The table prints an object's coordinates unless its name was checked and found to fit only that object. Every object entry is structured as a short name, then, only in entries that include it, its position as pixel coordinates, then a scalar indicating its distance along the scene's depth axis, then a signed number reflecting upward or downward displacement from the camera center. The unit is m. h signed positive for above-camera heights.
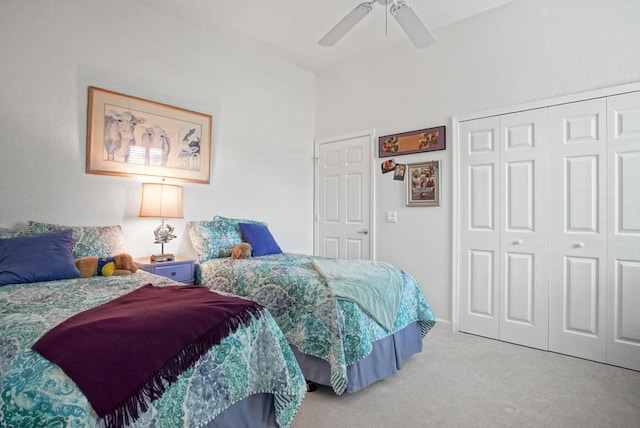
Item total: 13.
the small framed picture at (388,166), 3.88 +0.57
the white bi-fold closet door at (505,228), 2.94 -0.09
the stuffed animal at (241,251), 3.14 -0.33
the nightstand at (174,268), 2.80 -0.45
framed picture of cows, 2.88 +0.68
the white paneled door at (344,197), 4.15 +0.24
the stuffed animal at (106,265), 2.29 -0.35
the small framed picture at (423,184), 3.52 +0.34
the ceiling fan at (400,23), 2.22 +1.31
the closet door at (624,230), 2.53 -0.08
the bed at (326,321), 2.03 -0.66
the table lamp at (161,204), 2.91 +0.09
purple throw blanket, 1.06 -0.44
